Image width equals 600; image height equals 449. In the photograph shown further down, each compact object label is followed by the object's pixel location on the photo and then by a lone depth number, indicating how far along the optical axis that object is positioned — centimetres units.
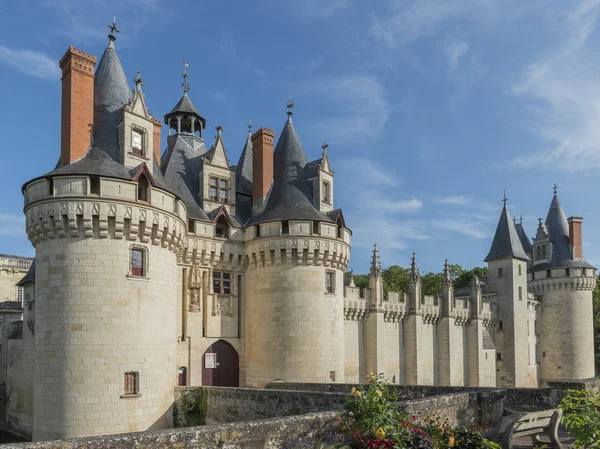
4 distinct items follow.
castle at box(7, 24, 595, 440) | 1902
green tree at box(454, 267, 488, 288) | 6325
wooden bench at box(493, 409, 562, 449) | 1016
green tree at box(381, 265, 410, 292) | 6271
